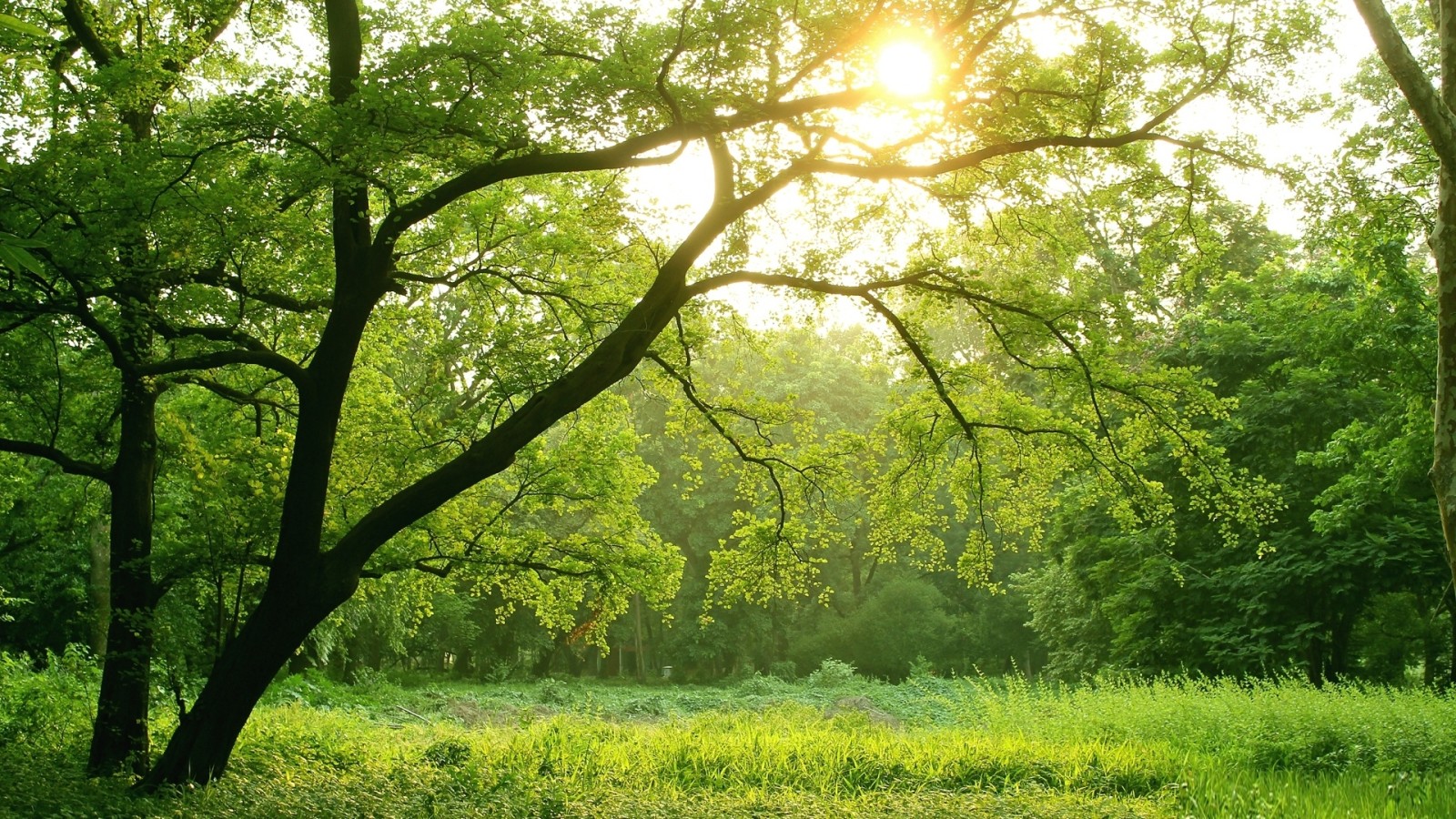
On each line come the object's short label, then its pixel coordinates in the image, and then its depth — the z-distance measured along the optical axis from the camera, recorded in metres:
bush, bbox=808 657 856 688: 28.41
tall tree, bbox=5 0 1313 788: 6.57
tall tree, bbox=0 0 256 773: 6.93
